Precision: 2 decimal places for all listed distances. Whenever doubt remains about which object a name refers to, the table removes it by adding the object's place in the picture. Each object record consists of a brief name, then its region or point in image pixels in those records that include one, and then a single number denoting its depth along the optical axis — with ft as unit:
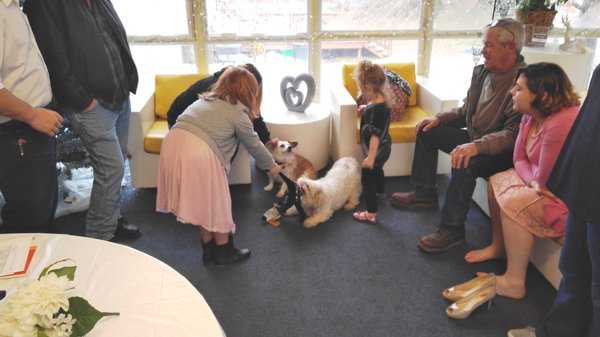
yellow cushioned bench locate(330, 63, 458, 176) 10.37
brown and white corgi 9.95
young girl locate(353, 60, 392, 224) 8.73
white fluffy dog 8.96
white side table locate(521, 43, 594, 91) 10.00
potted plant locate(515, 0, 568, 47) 10.34
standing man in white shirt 5.72
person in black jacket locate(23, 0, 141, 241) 6.64
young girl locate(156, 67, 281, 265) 7.00
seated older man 7.88
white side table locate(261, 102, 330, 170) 10.66
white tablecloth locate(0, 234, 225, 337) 3.45
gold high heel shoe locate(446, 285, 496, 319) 6.68
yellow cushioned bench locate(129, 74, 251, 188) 9.87
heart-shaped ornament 11.24
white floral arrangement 2.82
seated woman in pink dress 6.53
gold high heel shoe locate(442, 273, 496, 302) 6.96
